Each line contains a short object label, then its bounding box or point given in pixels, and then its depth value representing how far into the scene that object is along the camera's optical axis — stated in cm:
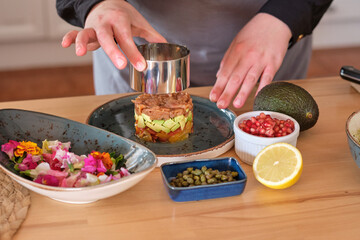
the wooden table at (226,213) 82
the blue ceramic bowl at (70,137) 90
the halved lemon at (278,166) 92
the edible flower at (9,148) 96
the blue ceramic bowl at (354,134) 93
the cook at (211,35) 114
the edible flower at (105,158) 94
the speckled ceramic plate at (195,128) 107
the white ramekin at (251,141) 101
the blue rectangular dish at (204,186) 88
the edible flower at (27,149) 95
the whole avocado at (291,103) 113
